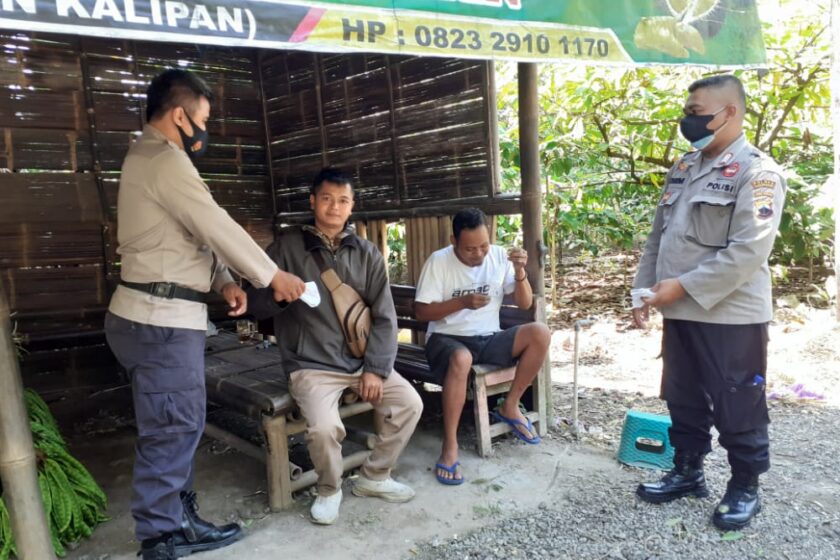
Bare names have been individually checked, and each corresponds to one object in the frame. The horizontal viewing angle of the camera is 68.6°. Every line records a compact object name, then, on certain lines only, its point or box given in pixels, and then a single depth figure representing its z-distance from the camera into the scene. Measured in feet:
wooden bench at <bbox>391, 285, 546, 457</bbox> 11.90
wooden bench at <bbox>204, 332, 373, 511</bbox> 10.21
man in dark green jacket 9.85
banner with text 6.93
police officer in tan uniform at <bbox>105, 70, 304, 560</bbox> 8.02
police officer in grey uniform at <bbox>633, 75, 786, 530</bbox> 8.59
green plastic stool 11.05
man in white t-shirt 11.55
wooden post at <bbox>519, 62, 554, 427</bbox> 12.47
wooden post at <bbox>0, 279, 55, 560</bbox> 7.06
